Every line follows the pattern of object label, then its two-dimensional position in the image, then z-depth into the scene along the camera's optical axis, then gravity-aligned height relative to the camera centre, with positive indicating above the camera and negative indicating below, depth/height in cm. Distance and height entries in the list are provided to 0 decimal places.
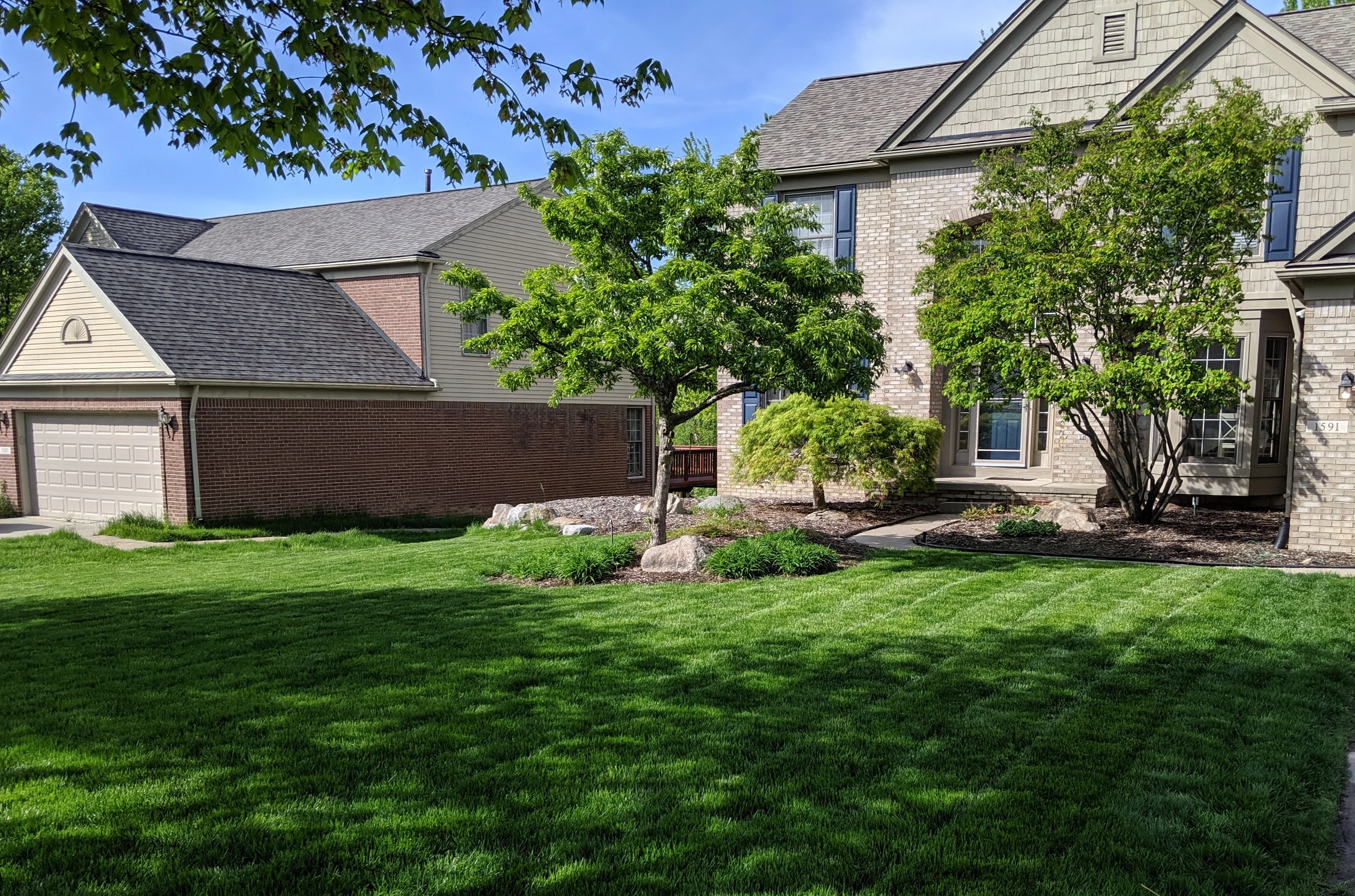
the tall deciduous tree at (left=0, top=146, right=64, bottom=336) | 2966 +549
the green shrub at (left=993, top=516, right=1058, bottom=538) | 1302 -186
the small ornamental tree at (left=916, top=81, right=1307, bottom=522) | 1191 +174
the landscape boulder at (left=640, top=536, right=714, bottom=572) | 1059 -184
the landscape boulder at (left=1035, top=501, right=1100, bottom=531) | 1356 -182
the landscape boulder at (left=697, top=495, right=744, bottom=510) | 1602 -188
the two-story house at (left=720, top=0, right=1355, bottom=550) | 1485 +386
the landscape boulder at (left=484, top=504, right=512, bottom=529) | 1664 -224
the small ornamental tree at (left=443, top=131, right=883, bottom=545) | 1002 +113
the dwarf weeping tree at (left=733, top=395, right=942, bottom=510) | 1510 -86
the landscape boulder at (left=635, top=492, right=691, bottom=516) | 1584 -194
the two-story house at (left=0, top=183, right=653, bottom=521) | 1731 +19
